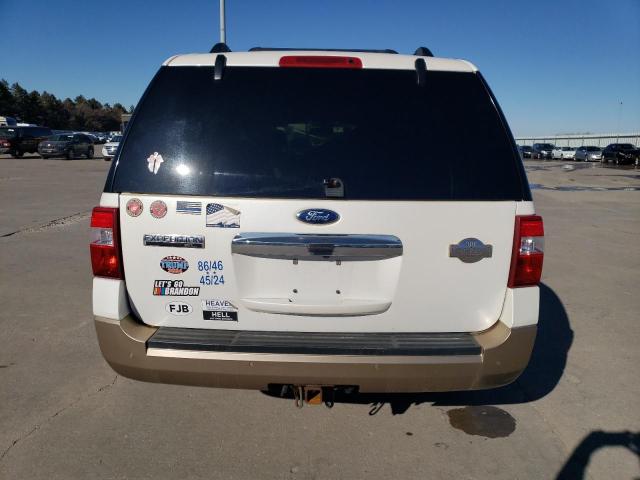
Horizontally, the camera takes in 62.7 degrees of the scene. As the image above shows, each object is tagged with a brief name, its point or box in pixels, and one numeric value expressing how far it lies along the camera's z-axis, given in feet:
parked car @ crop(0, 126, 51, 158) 113.70
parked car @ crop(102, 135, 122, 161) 114.73
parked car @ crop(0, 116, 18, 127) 168.86
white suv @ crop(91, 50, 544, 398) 8.55
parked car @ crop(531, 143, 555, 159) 201.15
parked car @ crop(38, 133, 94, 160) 112.47
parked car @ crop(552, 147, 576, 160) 193.91
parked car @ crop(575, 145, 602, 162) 178.50
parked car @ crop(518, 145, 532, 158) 208.09
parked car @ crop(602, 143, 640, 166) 152.05
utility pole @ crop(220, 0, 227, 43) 50.80
